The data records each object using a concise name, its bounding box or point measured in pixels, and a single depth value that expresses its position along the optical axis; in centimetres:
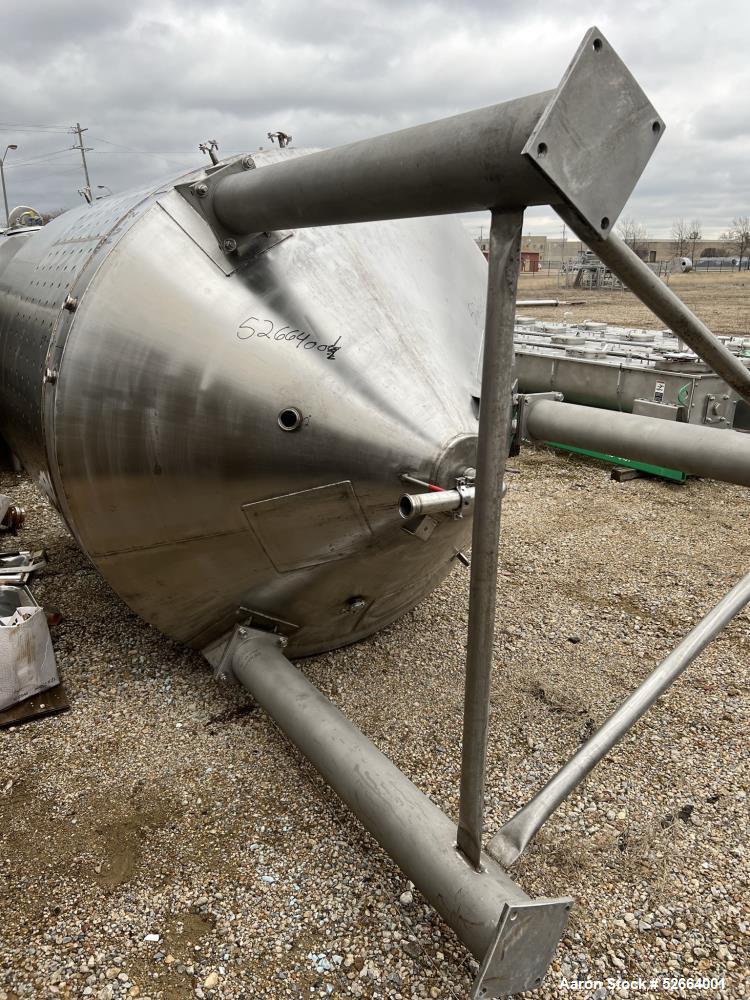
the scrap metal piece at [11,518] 588
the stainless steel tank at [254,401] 260
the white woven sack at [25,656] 347
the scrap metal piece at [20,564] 443
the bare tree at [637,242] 5426
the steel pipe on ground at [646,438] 251
